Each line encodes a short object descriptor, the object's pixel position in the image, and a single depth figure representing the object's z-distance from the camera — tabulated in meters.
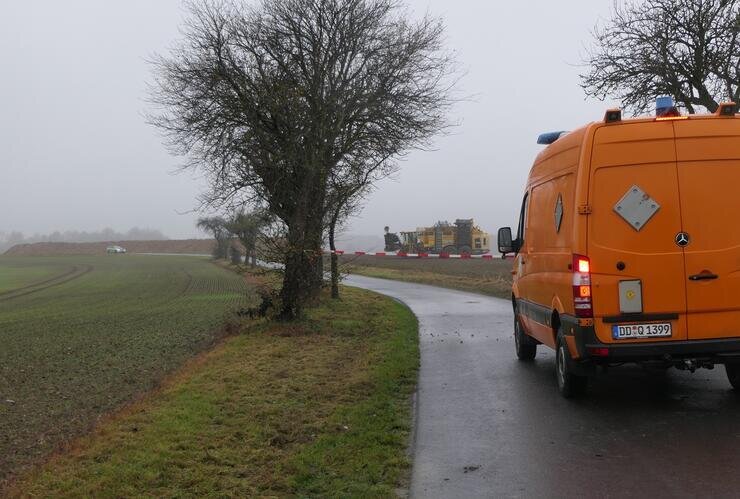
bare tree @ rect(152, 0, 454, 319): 14.50
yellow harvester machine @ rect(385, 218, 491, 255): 62.12
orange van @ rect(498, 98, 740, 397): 5.95
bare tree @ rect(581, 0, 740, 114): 14.66
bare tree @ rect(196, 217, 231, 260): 59.09
